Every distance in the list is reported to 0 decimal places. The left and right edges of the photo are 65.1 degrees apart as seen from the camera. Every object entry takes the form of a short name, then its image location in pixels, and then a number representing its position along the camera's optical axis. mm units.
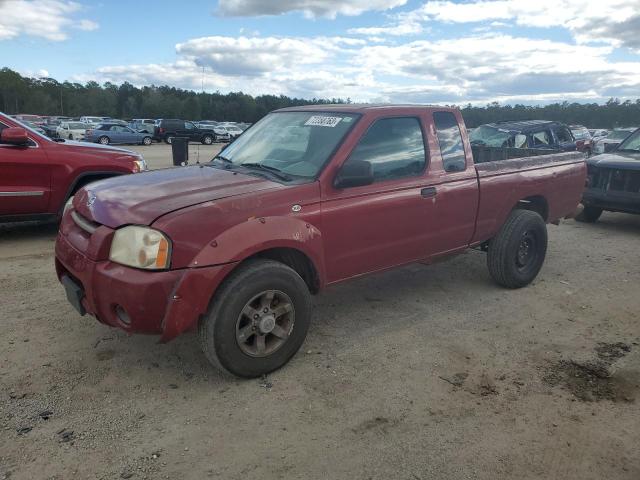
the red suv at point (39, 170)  6161
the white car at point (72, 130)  32156
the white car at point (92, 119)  46438
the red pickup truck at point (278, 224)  2965
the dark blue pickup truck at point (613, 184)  7828
